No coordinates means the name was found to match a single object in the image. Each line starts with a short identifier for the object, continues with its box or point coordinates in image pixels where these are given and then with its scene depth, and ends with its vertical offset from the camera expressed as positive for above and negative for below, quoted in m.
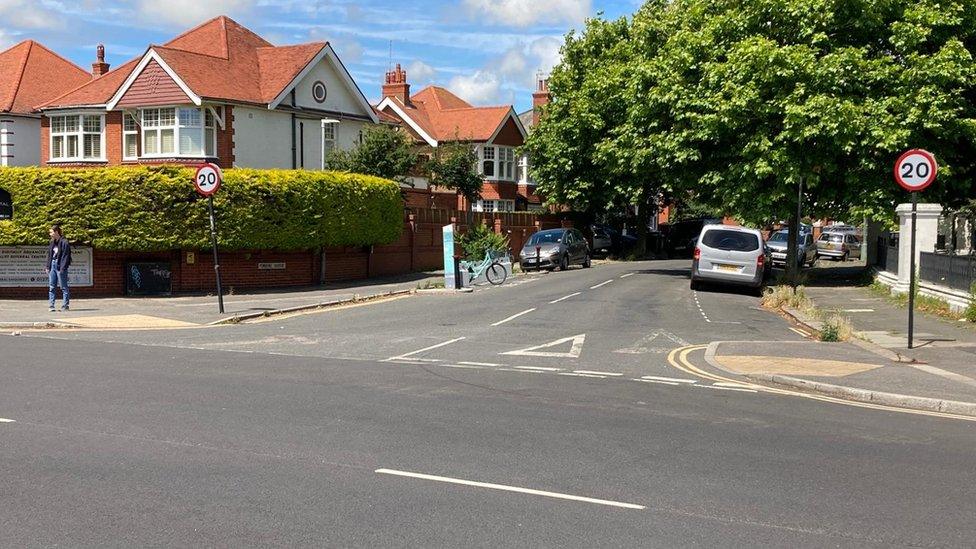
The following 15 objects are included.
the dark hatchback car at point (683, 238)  50.47 +0.04
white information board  22.75 -0.73
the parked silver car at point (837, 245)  45.19 -0.27
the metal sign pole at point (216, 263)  19.05 -0.59
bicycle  28.12 -1.00
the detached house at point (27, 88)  35.06 +6.06
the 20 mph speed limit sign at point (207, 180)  18.83 +1.18
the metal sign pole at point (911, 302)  13.16 -0.92
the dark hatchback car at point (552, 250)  35.78 -0.50
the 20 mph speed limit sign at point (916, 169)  12.78 +1.02
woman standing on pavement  19.95 -0.63
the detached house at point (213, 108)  31.11 +4.63
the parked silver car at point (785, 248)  36.56 -0.36
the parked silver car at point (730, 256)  24.14 -0.47
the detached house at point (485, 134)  50.73 +5.98
